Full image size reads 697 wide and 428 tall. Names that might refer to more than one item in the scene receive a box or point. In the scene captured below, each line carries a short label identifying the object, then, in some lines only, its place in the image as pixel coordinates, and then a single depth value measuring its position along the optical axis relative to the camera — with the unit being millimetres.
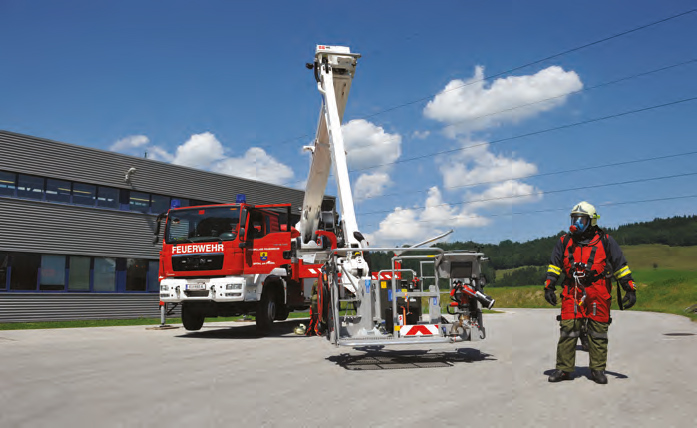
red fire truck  12742
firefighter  6102
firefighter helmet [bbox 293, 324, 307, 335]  13688
